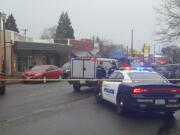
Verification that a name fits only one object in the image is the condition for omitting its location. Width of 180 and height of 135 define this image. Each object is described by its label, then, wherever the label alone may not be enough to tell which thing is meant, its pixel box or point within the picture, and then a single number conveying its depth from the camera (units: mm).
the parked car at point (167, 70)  22047
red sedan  23344
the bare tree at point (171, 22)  29078
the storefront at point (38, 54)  32250
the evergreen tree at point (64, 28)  81438
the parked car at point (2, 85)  14576
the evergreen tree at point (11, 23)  69844
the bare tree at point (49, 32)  102538
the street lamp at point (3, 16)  24067
